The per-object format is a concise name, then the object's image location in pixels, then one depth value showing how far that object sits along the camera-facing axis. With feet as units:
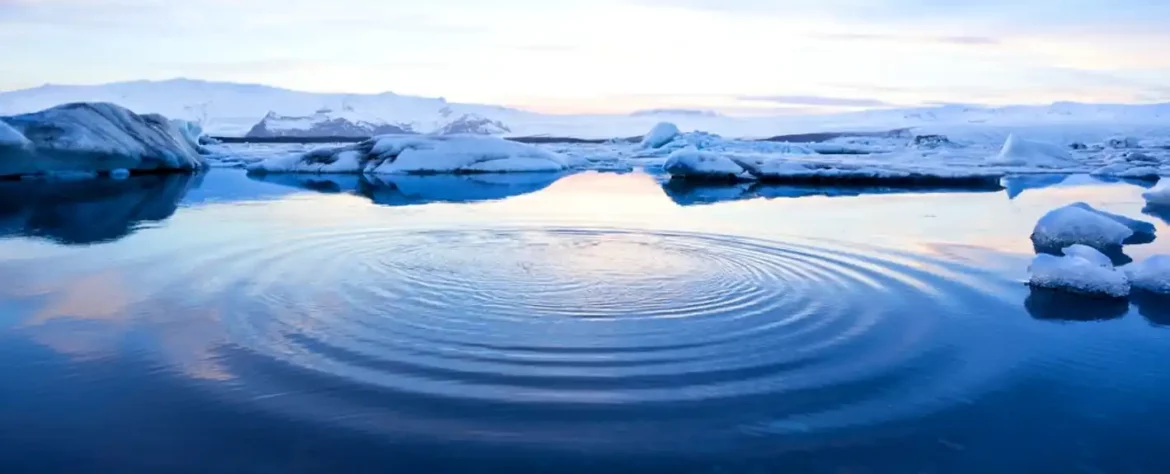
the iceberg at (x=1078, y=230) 25.13
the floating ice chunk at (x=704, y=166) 59.72
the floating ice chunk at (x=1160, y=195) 39.32
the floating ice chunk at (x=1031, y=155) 79.05
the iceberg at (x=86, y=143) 56.49
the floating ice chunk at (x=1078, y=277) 18.20
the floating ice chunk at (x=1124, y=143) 124.36
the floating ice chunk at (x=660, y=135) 130.52
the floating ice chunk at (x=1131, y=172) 66.33
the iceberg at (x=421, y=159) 69.77
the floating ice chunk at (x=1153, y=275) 18.57
